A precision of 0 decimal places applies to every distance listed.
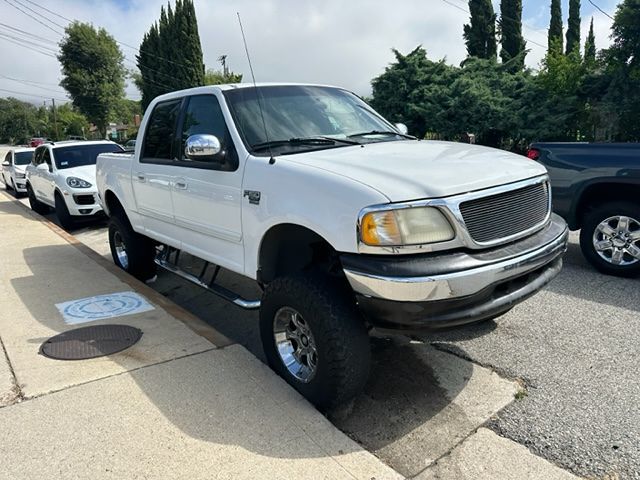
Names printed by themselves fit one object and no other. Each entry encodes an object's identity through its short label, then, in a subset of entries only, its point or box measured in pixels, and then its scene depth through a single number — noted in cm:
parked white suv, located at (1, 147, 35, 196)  1612
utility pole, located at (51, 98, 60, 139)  8360
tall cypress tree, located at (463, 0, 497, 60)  3008
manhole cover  377
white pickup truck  261
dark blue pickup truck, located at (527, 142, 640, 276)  523
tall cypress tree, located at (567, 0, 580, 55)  3597
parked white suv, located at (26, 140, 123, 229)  978
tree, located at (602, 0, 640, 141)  1706
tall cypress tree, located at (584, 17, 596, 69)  1880
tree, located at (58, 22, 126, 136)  4816
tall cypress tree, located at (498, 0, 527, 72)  3084
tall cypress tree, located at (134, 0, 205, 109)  4162
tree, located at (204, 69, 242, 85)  5097
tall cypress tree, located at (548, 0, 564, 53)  3488
